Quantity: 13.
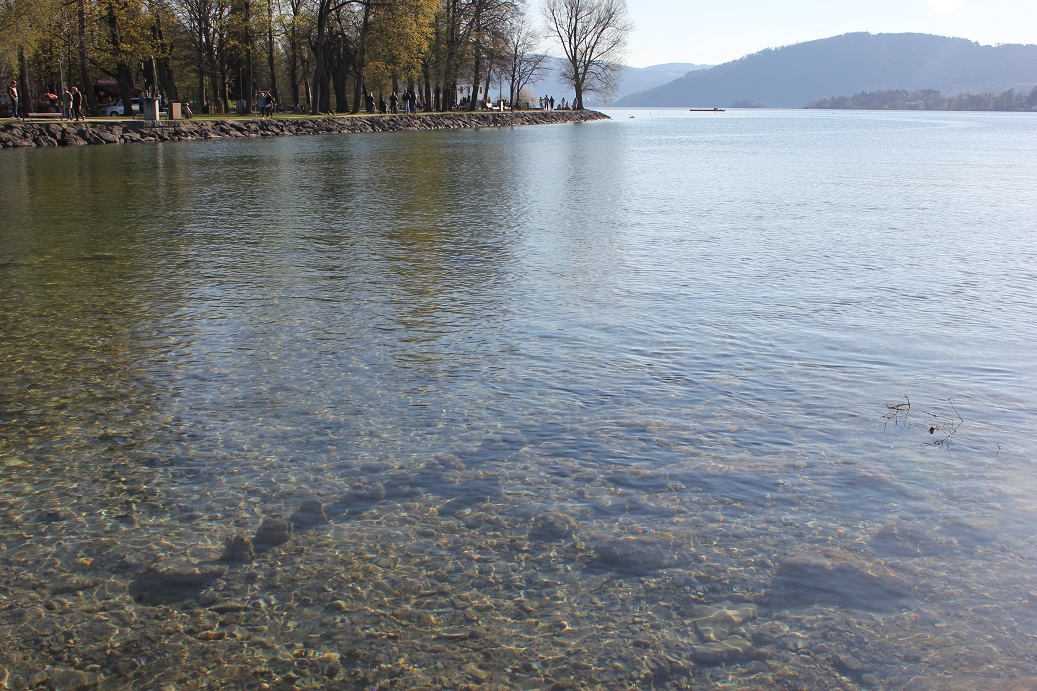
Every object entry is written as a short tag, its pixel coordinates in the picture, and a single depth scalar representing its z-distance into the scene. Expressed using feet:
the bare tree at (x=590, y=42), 318.65
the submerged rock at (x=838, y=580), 12.11
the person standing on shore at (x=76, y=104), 136.87
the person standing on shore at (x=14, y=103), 137.69
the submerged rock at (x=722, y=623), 11.27
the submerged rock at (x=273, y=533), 13.39
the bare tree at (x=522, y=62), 275.12
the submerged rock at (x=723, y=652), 10.80
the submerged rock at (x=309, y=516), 13.96
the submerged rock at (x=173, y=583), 11.98
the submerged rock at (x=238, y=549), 12.96
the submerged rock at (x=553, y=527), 13.65
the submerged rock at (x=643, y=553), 12.88
